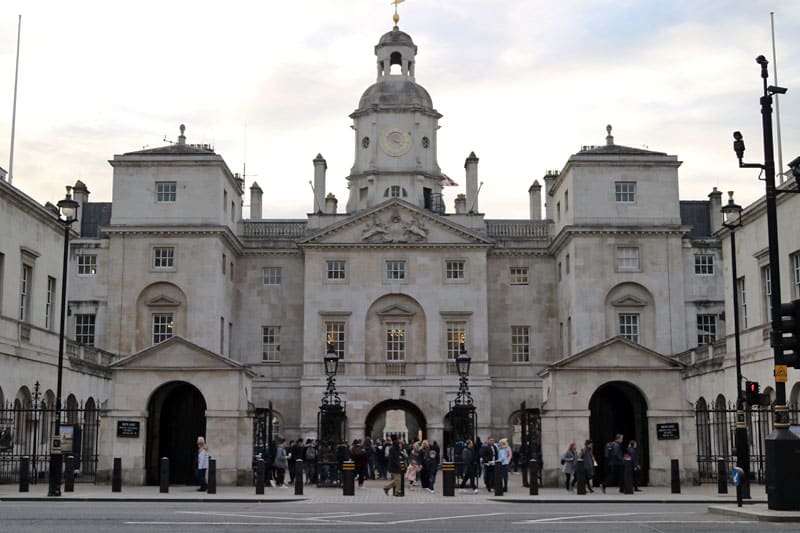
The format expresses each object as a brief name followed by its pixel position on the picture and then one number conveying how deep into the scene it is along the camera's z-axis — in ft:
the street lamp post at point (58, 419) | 92.73
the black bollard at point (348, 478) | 101.30
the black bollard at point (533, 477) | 98.84
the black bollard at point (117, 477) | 99.86
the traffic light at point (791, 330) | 62.95
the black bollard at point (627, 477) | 102.40
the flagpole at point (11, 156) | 137.80
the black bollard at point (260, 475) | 97.60
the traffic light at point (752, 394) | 76.64
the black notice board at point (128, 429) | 111.04
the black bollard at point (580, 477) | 100.68
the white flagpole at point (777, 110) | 138.08
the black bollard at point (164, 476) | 98.89
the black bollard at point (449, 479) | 101.60
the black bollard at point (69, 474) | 98.68
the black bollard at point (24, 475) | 96.73
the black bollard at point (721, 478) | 97.66
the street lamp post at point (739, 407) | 89.97
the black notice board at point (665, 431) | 111.24
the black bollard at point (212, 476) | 97.96
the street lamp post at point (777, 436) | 64.28
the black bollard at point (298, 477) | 99.76
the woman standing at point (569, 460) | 106.63
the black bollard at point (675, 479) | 100.07
